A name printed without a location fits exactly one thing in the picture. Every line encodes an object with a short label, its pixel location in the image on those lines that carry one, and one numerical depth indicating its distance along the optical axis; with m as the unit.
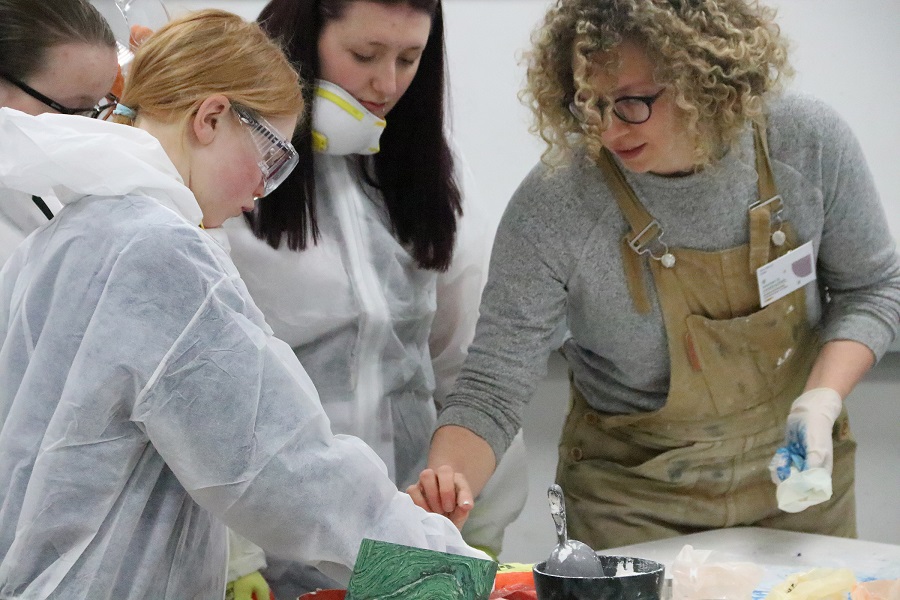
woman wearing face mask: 3.42
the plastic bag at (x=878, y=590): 2.89
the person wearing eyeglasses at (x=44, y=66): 3.18
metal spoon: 2.71
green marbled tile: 2.68
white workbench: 3.22
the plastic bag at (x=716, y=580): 2.92
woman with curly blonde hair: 3.44
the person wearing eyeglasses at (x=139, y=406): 2.68
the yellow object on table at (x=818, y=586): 2.89
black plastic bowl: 2.67
